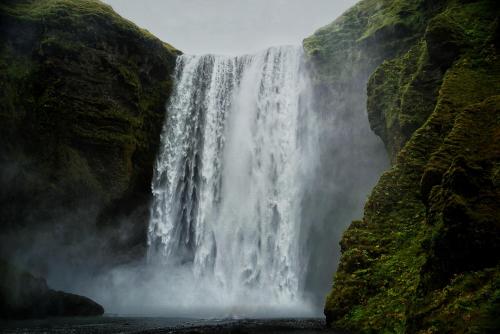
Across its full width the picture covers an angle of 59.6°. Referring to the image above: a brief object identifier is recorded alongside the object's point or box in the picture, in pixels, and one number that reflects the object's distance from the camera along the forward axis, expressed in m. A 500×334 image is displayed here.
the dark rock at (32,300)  17.39
